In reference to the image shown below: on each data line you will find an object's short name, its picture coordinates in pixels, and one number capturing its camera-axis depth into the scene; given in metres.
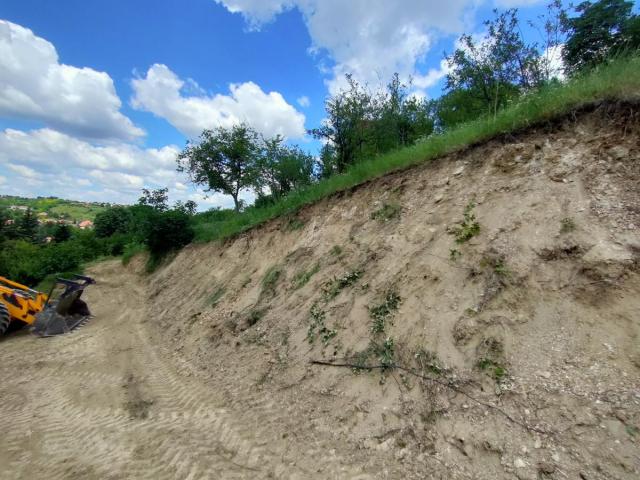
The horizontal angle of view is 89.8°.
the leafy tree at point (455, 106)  18.40
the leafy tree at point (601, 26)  16.45
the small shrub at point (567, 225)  3.94
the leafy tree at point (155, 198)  20.02
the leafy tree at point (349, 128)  16.69
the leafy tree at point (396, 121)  17.12
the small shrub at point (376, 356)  4.23
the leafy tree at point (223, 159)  26.94
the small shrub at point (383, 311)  4.72
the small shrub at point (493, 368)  3.29
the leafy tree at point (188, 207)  18.87
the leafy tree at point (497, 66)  15.34
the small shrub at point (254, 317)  7.02
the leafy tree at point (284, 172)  17.34
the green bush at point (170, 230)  17.62
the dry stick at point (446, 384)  2.85
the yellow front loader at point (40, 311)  9.84
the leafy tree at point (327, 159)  17.02
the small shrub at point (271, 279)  7.83
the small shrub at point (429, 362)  3.71
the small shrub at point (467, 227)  4.80
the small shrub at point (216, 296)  9.21
